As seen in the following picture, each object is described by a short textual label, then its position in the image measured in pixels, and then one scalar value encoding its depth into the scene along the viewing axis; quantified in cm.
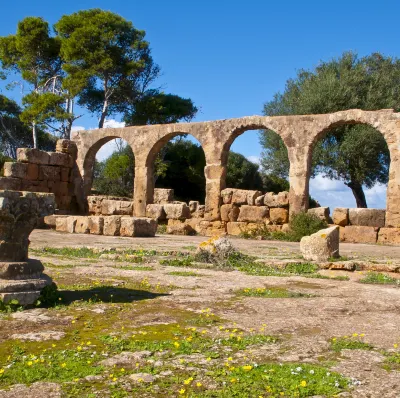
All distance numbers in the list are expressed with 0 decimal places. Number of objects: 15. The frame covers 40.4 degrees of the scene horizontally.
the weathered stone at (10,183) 1814
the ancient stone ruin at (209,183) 1558
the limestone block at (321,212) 1600
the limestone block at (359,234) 1555
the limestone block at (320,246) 952
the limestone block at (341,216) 1595
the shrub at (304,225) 1520
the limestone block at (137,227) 1430
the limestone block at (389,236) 1512
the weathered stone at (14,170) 1875
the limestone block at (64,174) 2078
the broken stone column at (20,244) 495
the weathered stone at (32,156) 1925
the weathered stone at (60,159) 2024
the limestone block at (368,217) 1563
